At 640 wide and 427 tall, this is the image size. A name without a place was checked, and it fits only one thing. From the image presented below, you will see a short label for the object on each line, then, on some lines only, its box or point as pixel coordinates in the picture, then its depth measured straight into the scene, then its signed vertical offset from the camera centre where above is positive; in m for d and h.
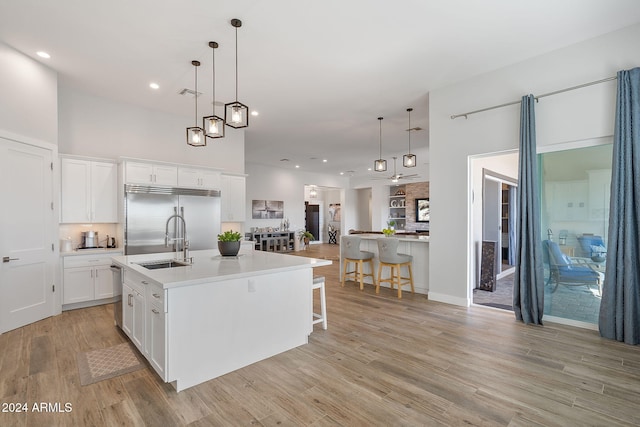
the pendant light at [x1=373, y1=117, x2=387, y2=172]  6.03 +0.88
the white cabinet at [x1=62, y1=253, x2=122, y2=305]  4.34 -0.95
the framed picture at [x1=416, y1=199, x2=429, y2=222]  11.98 +0.05
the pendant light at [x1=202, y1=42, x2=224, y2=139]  3.22 +0.89
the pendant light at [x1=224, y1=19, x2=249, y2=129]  2.88 +0.89
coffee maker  4.76 -0.43
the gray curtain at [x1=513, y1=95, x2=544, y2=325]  3.75 -0.21
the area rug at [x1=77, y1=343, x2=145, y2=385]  2.57 -1.33
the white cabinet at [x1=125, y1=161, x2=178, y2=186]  4.80 +0.60
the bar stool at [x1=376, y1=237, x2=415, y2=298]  5.11 -0.76
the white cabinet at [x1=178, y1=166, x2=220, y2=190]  5.36 +0.58
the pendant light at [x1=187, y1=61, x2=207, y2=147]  3.65 +0.87
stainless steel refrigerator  4.77 -0.09
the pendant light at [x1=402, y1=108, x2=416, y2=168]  5.80 +0.93
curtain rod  3.34 +1.36
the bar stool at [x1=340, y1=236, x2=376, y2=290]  5.62 -0.79
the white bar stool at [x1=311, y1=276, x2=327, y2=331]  3.50 -1.03
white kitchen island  2.33 -0.85
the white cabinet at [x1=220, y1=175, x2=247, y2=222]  6.14 +0.25
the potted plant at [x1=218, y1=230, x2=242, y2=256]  3.47 -0.36
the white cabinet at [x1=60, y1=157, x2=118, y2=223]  4.46 +0.30
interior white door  3.54 -0.28
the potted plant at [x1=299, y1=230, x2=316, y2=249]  11.90 -0.93
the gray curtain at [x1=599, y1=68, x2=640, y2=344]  3.11 -0.05
